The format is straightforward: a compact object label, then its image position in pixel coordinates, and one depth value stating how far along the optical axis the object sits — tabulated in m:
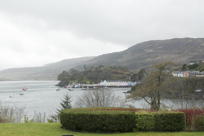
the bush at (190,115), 12.39
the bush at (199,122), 12.05
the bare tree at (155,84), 34.50
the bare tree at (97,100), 40.88
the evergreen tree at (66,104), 42.77
